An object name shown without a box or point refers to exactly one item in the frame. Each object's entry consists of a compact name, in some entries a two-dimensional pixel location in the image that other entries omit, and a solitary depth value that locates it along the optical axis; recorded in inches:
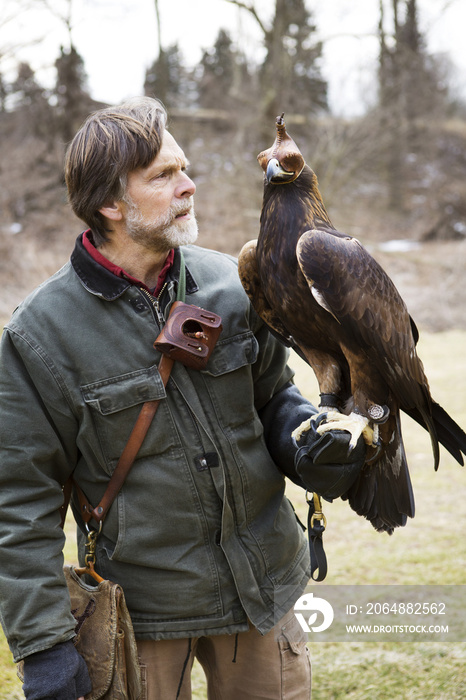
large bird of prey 83.0
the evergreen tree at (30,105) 789.2
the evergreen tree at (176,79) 784.3
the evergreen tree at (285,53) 458.0
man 78.0
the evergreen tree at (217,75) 904.3
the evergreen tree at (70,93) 722.8
